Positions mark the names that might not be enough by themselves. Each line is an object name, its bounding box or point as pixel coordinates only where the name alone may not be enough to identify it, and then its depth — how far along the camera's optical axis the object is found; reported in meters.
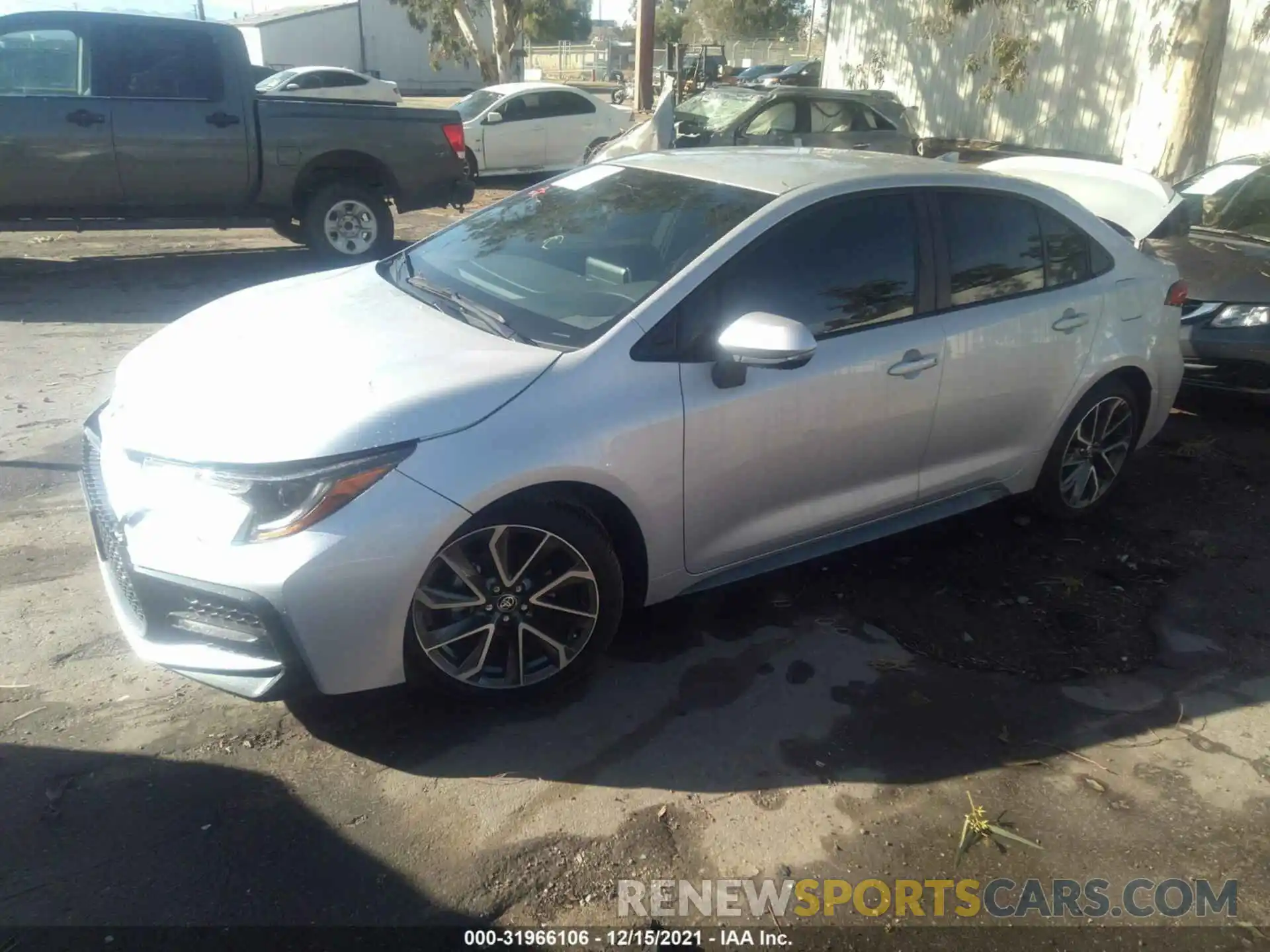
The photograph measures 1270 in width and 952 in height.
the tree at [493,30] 23.53
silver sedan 2.87
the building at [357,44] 44.22
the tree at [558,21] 52.03
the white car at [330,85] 23.70
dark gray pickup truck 8.59
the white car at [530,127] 16.20
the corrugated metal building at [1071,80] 13.05
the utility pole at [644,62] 21.72
